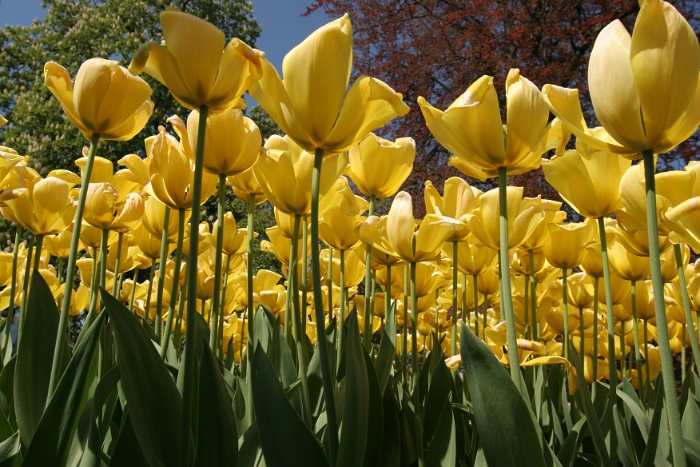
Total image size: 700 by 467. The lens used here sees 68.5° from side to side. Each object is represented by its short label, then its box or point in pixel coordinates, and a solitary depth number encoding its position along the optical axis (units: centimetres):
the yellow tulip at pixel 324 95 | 76
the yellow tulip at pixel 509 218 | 117
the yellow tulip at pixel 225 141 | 98
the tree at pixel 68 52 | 1209
